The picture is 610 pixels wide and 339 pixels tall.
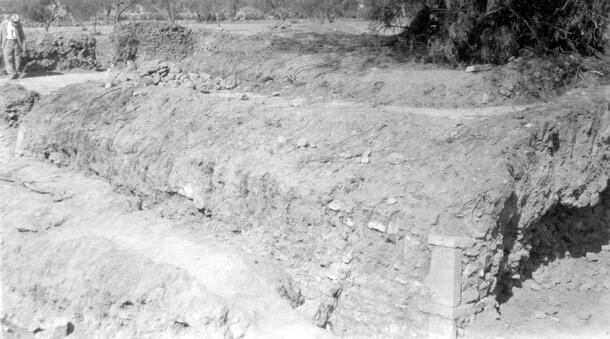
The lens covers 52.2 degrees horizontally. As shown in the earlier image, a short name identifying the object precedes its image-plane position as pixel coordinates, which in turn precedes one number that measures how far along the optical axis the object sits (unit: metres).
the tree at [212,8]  35.84
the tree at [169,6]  30.94
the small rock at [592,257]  6.86
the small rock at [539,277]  6.38
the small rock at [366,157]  6.35
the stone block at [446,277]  5.28
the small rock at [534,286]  6.30
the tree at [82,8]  34.81
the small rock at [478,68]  8.81
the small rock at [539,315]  5.91
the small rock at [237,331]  5.13
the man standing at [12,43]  12.86
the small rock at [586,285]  6.46
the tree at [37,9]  34.56
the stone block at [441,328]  5.30
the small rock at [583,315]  5.98
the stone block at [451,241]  5.30
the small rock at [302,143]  6.87
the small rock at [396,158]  6.21
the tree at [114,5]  26.84
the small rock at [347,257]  5.80
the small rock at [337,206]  5.90
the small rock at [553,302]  6.14
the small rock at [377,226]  5.65
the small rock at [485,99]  7.99
